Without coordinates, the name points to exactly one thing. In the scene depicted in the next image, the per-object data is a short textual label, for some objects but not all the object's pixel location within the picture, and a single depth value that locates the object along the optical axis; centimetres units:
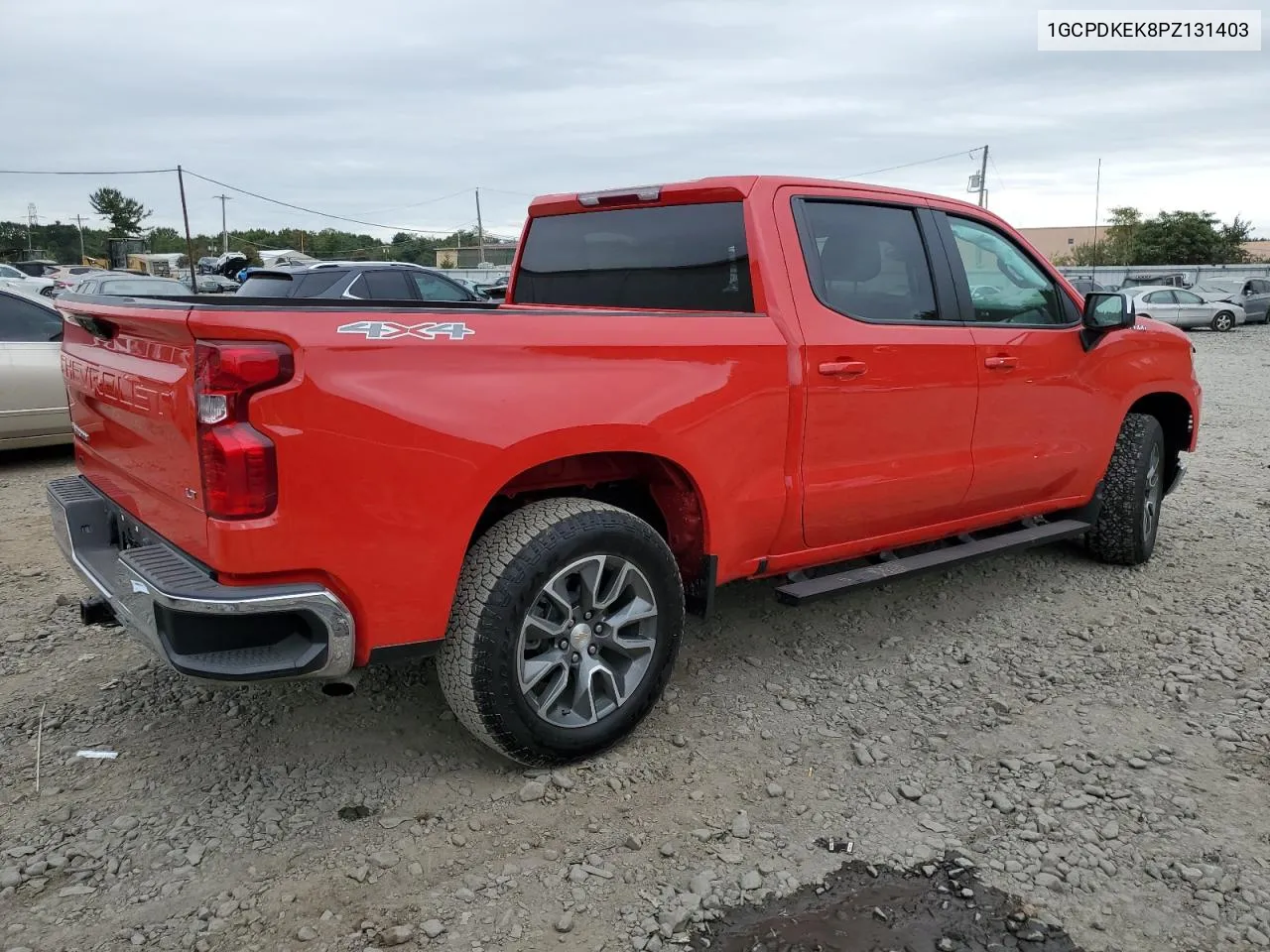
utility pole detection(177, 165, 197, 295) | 3834
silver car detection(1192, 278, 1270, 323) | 2886
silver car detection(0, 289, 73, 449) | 735
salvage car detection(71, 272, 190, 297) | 1653
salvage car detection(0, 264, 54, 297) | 2102
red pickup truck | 259
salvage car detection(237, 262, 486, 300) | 1219
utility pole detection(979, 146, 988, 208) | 4762
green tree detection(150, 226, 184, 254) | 10025
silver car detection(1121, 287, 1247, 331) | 2636
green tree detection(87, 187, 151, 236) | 10550
